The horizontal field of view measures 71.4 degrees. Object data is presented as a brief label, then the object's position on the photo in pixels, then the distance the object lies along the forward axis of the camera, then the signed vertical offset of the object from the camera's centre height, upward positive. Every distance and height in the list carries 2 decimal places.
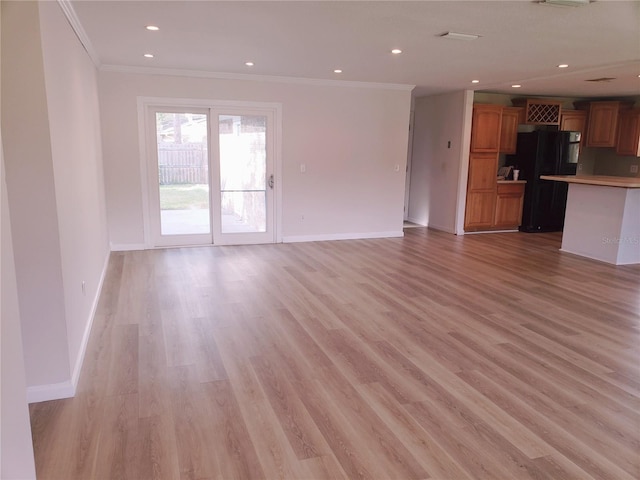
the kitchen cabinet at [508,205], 8.40 -0.82
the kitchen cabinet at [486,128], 7.88 +0.59
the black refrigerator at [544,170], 8.26 -0.14
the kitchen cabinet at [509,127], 8.24 +0.64
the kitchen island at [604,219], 5.91 -0.76
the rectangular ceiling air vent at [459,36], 4.00 +1.12
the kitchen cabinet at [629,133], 8.36 +0.58
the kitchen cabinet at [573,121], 8.83 +0.83
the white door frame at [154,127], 6.12 +0.38
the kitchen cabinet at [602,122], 8.62 +0.80
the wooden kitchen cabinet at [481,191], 8.07 -0.54
